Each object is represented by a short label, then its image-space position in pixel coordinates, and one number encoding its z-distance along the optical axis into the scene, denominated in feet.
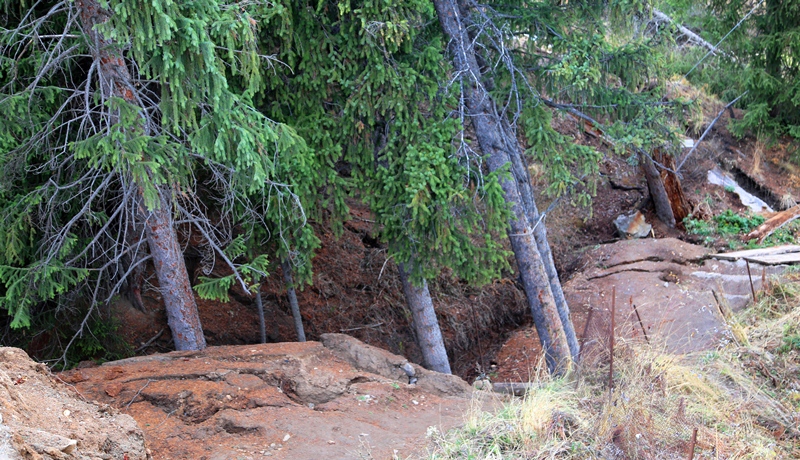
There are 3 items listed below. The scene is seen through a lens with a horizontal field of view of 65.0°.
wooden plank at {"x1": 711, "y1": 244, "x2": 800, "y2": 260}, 40.73
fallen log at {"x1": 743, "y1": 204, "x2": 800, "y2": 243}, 46.91
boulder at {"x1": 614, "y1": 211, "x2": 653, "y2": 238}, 50.06
